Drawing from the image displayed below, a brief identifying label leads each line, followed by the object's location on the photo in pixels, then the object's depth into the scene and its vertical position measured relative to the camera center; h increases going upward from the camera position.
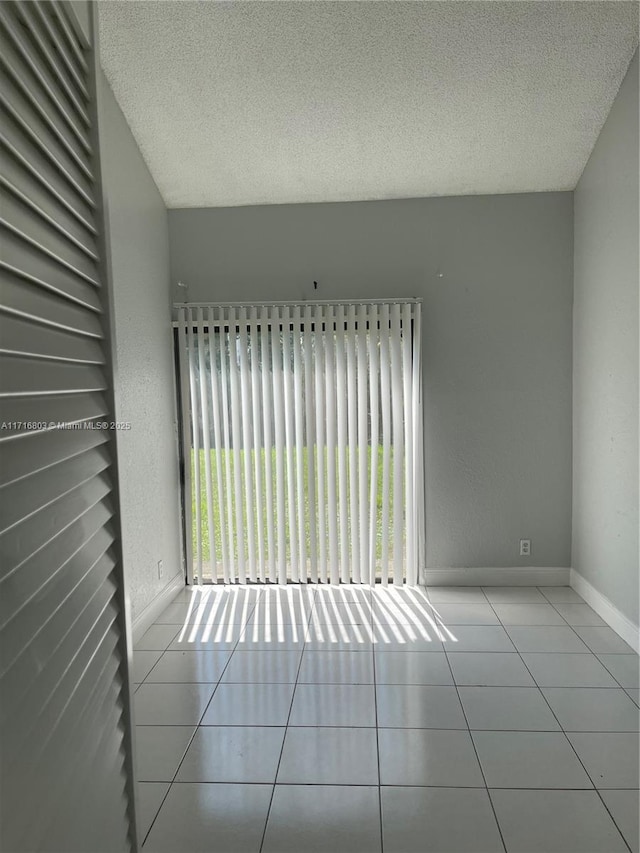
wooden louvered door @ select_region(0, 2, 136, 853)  0.73 -0.12
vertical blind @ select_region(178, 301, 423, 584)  4.00 -0.32
